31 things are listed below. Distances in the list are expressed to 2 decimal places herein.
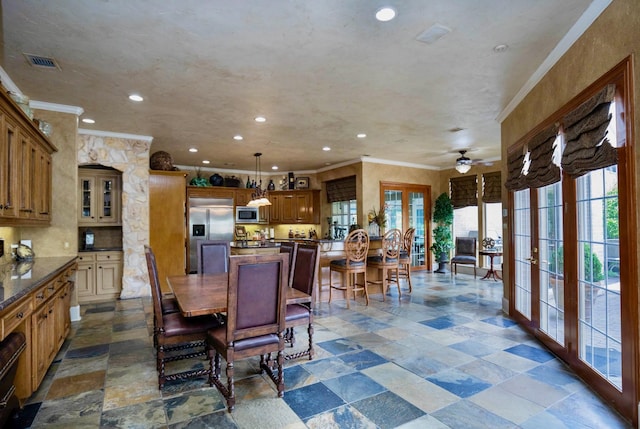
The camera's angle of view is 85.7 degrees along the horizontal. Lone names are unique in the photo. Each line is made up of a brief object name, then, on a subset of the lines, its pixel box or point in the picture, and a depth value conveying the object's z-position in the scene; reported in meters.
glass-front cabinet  5.86
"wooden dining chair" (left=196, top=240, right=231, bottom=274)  4.14
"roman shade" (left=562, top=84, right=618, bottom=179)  2.18
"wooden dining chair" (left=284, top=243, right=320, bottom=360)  3.07
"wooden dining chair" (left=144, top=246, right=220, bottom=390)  2.65
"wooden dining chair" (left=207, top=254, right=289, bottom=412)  2.28
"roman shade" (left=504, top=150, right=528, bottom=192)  3.88
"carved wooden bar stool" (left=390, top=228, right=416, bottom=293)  6.23
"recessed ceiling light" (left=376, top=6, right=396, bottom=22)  2.36
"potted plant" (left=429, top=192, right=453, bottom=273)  8.58
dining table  2.32
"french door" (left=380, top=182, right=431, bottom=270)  8.38
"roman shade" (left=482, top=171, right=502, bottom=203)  7.50
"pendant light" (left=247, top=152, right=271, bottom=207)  6.28
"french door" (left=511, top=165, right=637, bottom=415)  2.31
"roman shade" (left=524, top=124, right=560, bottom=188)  3.07
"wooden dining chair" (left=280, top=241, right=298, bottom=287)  3.58
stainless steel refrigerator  7.99
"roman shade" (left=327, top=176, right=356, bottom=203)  8.24
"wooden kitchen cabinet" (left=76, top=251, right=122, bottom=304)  5.60
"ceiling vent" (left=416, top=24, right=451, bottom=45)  2.62
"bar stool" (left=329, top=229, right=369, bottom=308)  5.25
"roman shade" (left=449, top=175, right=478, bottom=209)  8.39
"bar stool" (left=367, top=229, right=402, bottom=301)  5.68
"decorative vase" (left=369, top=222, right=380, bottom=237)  7.96
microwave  8.93
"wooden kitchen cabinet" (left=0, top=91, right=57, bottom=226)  2.79
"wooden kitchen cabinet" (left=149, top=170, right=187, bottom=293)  5.98
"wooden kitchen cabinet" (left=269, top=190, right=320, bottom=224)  9.28
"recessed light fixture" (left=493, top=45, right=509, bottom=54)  2.94
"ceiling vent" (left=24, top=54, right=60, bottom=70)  3.06
